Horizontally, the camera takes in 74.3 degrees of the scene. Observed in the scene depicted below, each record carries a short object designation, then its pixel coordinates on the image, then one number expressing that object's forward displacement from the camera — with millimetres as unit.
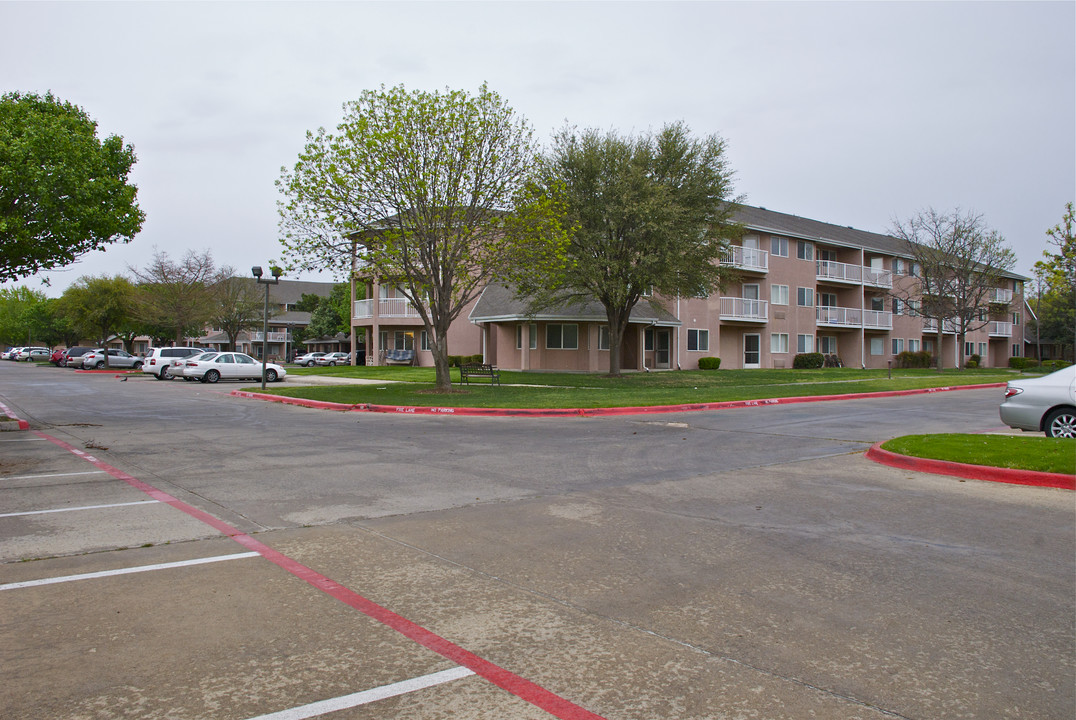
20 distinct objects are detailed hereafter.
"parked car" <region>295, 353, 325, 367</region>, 66562
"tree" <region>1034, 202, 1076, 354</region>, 34250
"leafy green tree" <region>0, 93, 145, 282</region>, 14398
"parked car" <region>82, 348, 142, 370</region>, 52188
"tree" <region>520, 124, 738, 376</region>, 27719
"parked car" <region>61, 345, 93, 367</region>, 54562
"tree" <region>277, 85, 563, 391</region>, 21297
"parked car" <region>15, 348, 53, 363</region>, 83688
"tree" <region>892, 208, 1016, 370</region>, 46031
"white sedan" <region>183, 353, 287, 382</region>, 34344
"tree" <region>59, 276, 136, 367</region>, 51312
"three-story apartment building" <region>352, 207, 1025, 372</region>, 38031
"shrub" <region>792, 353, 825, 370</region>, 45969
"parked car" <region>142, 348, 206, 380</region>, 39000
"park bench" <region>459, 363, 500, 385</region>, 26177
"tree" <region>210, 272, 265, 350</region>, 53312
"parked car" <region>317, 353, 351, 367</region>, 63438
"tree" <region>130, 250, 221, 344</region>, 48562
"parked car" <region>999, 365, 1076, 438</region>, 12391
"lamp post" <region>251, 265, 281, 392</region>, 23916
